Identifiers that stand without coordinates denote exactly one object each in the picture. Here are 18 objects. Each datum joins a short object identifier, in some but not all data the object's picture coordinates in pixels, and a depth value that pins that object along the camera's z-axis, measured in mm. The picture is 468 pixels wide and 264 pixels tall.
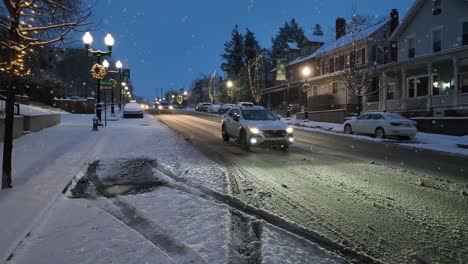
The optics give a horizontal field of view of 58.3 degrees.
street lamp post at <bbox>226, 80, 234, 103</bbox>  72794
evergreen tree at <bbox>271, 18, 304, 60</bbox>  93806
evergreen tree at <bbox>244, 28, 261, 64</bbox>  81062
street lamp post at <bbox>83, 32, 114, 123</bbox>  23531
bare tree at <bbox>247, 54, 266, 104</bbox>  60562
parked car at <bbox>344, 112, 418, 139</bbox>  21391
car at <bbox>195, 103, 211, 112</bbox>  66150
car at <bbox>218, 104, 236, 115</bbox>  54806
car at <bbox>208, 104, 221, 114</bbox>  59756
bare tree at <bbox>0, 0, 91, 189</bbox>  7859
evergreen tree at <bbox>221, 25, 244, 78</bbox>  84625
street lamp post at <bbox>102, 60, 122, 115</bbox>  30792
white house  27734
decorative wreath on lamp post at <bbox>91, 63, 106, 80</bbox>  22781
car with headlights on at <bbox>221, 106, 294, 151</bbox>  15266
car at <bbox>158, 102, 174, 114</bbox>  73038
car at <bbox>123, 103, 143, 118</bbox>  40469
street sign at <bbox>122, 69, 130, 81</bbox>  50519
